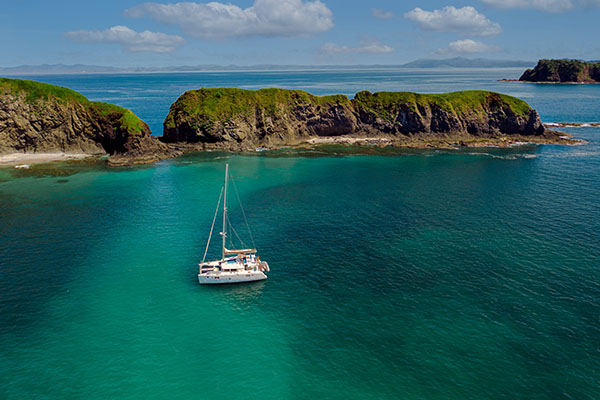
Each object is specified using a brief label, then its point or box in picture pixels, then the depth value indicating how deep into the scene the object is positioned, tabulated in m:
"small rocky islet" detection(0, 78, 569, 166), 108.25
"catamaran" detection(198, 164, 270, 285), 46.03
